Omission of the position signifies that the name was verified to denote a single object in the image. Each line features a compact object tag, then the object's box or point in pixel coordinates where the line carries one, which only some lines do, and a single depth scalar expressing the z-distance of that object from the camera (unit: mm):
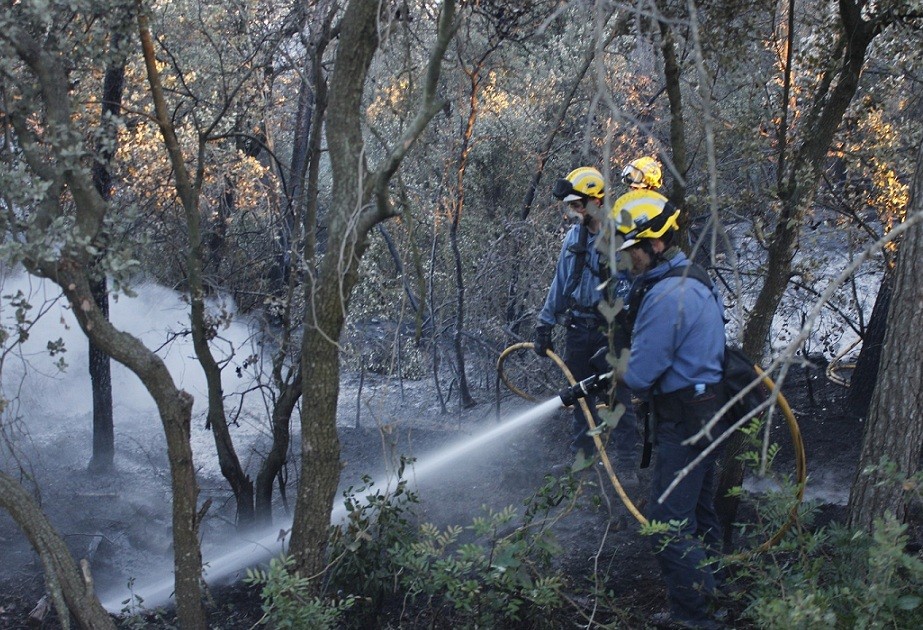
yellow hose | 3508
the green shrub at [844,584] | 2852
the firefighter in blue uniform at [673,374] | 3822
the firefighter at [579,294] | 5316
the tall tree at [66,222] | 4023
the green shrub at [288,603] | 3488
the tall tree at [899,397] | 3660
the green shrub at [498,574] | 3748
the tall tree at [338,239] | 3771
